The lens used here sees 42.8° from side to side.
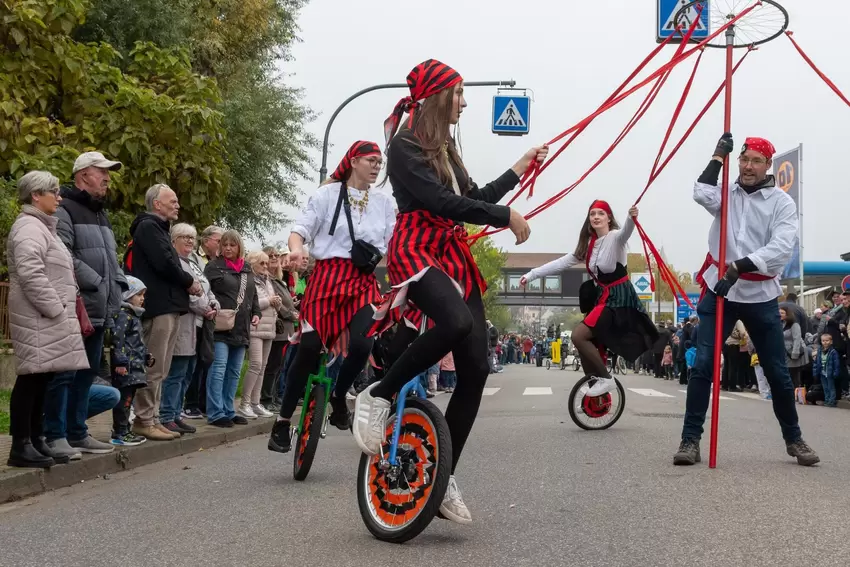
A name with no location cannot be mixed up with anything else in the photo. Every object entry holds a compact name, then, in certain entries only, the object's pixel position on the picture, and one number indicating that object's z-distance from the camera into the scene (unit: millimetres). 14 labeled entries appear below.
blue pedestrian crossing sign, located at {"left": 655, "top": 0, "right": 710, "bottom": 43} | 6816
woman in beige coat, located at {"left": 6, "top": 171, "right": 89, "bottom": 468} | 6441
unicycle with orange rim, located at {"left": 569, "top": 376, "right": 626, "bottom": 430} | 9672
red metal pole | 6715
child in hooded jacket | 7715
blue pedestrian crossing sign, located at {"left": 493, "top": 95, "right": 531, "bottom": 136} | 21703
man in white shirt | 6840
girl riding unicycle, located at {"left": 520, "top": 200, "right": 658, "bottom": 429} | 9430
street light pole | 20375
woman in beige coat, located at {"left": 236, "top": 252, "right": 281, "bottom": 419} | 10617
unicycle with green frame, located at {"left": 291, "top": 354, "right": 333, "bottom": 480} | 6270
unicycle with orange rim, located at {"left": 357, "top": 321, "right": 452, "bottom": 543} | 4203
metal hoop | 6758
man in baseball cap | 7262
